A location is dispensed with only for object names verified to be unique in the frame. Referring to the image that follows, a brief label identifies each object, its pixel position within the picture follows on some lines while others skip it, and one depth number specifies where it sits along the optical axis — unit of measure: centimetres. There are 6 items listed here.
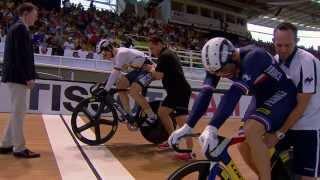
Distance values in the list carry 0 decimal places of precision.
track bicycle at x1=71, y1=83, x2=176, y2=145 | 727
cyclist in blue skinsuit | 320
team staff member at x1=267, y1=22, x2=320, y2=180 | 354
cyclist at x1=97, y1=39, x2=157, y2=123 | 718
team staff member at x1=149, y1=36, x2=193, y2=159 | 695
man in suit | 594
